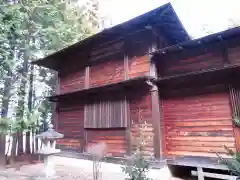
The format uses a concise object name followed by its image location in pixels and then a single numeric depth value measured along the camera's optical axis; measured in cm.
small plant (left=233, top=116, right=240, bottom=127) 511
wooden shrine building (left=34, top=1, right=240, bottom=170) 572
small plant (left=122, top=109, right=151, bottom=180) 439
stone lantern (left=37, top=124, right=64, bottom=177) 664
